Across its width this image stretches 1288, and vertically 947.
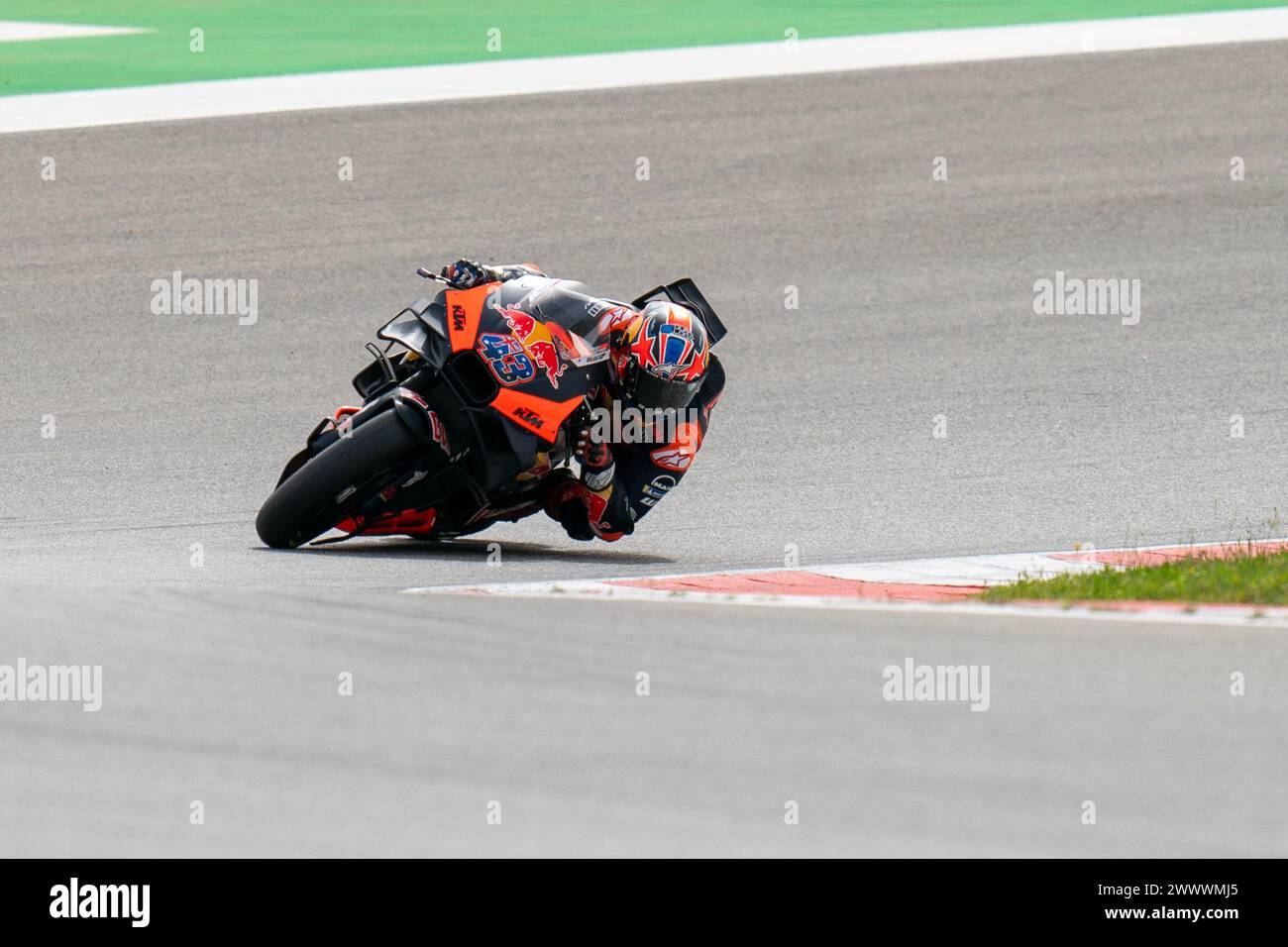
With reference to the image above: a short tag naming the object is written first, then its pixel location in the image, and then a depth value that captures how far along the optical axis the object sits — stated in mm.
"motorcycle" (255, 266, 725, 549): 18922
